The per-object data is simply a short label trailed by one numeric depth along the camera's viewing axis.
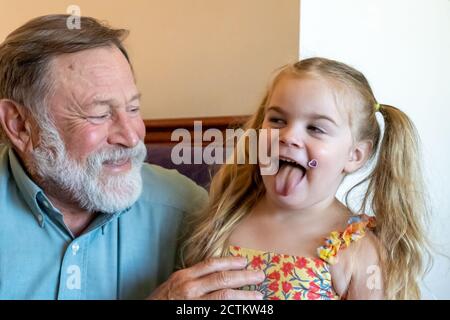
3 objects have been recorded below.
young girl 1.00
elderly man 1.08
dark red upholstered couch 1.43
